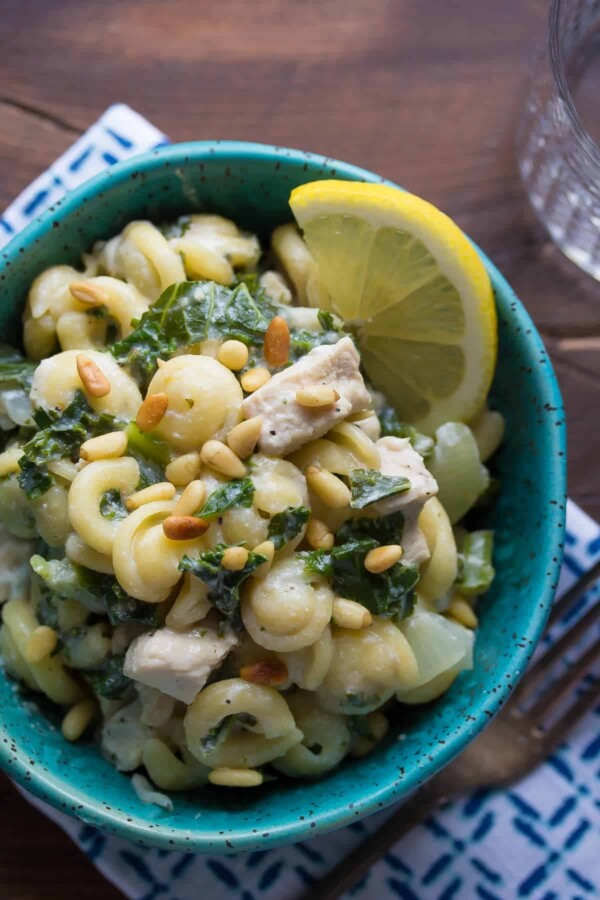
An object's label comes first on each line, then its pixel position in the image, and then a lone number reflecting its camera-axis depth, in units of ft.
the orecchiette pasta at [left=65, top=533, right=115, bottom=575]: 1.25
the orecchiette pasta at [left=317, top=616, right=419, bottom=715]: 1.27
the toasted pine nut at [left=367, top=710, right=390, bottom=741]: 1.35
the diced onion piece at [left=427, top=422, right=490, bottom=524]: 1.36
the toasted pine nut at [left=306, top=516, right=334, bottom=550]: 1.26
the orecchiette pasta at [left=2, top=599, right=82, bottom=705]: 1.32
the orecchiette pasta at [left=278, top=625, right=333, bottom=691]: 1.26
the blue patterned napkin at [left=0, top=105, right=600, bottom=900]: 1.45
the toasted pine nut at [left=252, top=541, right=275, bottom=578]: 1.23
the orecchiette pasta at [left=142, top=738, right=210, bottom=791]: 1.31
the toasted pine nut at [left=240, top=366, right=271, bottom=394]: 1.27
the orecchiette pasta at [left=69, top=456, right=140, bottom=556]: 1.23
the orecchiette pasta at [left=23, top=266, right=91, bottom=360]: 1.35
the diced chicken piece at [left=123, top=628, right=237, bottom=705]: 1.22
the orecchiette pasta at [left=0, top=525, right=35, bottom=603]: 1.34
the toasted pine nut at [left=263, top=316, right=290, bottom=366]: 1.28
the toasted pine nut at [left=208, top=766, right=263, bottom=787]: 1.29
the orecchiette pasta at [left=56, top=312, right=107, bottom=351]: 1.34
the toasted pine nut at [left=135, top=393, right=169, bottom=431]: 1.24
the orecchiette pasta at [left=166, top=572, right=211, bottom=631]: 1.23
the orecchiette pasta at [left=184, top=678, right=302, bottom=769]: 1.26
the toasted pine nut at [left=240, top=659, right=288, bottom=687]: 1.26
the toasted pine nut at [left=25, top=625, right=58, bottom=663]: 1.30
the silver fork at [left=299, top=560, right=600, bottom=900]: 1.48
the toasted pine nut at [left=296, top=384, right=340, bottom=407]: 1.24
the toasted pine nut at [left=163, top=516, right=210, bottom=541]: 1.21
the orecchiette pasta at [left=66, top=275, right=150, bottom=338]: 1.32
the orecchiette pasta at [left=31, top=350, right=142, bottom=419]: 1.27
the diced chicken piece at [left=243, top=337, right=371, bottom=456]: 1.25
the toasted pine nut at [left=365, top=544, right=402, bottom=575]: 1.26
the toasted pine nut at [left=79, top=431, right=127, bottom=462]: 1.24
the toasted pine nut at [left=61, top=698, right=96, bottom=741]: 1.34
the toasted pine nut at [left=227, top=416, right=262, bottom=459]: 1.24
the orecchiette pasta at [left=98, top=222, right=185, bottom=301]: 1.34
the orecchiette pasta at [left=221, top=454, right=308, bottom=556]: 1.23
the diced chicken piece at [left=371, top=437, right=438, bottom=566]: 1.26
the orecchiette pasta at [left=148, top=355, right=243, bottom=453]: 1.24
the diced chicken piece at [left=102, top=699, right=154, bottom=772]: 1.32
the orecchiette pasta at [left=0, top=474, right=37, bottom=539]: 1.29
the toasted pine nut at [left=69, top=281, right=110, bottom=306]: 1.32
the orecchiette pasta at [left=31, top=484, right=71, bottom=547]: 1.27
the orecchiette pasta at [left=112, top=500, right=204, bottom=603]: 1.22
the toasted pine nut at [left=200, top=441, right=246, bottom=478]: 1.24
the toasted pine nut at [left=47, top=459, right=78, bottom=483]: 1.27
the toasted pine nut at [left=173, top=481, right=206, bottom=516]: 1.23
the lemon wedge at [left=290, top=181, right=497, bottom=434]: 1.31
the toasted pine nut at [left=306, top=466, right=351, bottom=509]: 1.25
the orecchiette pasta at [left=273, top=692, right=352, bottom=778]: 1.31
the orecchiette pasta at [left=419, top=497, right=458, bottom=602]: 1.32
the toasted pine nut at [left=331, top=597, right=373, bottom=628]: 1.26
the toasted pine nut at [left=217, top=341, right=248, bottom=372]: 1.28
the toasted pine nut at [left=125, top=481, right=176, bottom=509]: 1.24
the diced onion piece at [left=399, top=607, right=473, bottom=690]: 1.31
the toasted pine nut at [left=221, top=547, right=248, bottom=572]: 1.21
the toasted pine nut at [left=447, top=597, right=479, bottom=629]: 1.38
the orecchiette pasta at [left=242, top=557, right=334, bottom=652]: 1.22
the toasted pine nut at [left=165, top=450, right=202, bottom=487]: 1.25
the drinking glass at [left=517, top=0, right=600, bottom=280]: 1.52
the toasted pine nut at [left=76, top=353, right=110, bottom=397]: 1.26
